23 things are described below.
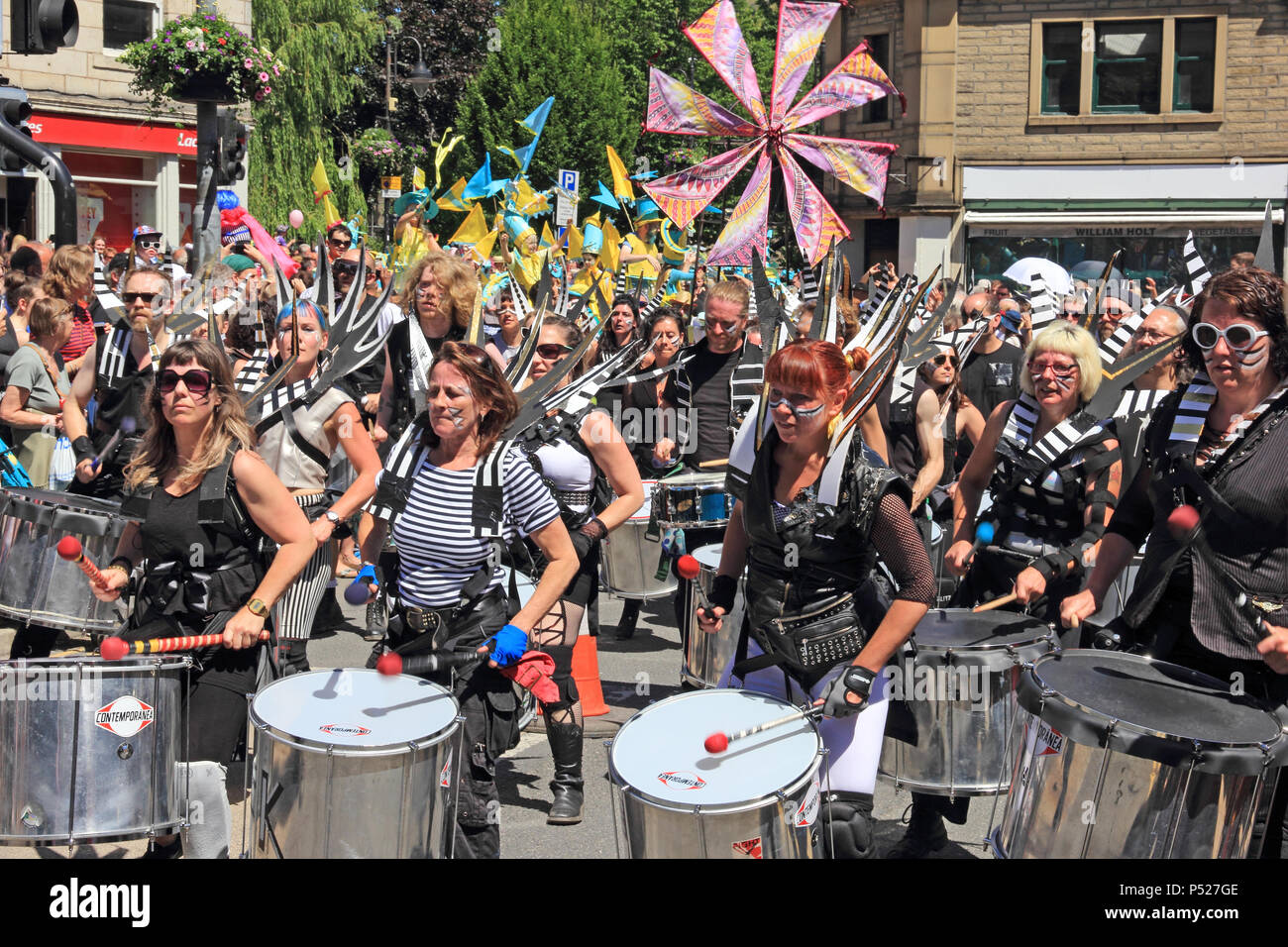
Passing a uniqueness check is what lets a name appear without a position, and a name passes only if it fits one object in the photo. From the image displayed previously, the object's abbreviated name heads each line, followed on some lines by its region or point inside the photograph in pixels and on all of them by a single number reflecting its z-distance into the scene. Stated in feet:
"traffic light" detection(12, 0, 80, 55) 28.07
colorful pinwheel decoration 31.19
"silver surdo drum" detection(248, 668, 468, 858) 11.62
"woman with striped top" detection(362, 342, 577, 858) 13.71
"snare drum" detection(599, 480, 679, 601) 26.02
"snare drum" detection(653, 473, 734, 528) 22.68
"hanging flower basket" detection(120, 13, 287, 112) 53.83
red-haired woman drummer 12.69
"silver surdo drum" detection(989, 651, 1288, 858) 10.78
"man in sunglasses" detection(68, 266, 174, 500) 22.31
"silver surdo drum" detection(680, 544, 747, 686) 19.10
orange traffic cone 21.15
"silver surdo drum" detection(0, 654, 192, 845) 12.61
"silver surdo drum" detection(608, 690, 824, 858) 10.91
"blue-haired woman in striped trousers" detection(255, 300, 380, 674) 19.33
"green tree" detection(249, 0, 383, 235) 104.06
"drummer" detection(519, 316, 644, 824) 17.54
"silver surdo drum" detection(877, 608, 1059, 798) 14.46
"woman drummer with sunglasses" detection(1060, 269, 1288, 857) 11.91
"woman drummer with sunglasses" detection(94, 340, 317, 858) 14.02
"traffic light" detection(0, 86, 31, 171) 30.01
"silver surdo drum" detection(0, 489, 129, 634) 19.08
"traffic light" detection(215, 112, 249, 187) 48.47
